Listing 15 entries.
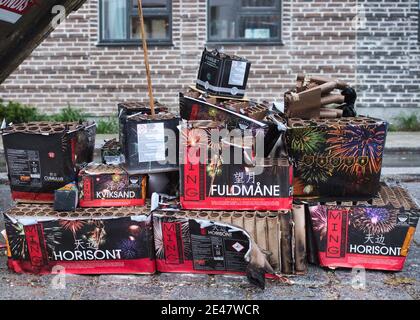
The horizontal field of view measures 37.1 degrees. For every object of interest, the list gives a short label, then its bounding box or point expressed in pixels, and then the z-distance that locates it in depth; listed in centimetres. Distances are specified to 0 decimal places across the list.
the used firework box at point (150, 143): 494
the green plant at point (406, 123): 1159
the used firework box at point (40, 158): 492
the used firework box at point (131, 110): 543
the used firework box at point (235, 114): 504
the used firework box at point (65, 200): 478
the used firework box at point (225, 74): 564
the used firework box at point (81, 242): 465
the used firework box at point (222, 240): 461
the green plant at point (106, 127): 1126
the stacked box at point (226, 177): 473
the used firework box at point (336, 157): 489
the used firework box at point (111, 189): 491
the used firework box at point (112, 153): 539
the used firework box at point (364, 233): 474
